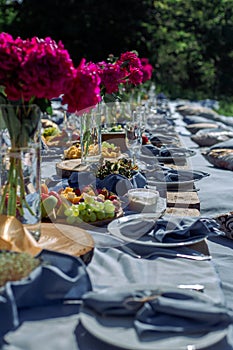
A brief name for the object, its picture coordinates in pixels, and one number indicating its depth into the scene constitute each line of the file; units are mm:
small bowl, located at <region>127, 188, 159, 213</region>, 1786
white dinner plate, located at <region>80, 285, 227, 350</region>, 919
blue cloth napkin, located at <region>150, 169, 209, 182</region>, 2258
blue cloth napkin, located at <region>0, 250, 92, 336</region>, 995
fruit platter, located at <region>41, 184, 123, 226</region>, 1587
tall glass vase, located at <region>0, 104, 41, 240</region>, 1260
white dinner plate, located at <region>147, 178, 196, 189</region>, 2174
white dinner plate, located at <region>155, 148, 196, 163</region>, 2721
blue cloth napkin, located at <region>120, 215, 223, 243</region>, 1472
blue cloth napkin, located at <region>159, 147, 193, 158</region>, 2809
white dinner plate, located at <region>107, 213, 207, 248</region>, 1420
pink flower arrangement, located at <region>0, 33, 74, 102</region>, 1171
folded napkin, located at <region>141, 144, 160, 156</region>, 2785
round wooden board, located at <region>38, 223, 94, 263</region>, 1297
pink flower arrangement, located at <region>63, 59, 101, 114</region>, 1275
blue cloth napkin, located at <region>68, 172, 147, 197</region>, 1973
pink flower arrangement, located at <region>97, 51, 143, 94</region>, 2195
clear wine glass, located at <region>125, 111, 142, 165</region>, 2410
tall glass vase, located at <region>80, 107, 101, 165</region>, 2320
